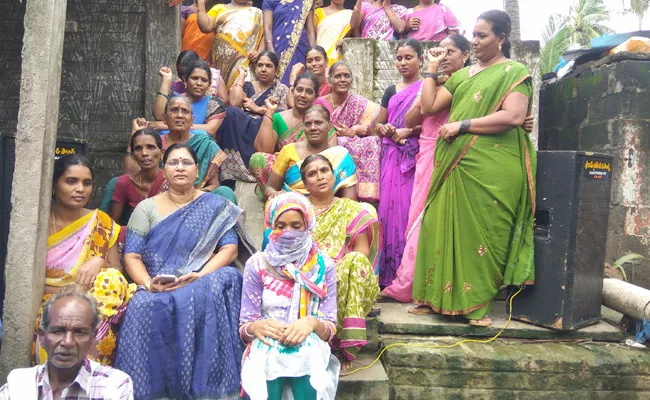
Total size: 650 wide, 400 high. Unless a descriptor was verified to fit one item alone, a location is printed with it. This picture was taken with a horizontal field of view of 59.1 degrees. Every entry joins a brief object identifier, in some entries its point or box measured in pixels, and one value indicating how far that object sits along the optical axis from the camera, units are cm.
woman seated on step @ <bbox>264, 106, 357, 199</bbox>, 450
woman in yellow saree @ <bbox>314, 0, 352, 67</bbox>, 717
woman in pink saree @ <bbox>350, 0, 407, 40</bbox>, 696
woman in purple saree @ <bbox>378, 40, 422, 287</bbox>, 473
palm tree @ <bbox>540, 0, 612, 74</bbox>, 2641
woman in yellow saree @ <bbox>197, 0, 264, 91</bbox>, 670
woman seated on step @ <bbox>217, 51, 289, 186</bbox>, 569
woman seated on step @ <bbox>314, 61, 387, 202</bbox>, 487
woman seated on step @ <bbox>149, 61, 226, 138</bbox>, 537
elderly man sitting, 230
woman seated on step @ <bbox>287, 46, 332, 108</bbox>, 574
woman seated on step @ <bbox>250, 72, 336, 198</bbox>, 521
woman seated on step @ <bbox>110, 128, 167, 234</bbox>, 446
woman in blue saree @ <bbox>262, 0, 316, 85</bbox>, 695
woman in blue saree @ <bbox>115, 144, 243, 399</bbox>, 318
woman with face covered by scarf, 292
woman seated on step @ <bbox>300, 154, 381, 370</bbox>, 348
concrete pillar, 312
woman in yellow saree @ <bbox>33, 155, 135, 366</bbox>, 324
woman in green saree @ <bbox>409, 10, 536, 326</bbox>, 393
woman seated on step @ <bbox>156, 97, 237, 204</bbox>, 476
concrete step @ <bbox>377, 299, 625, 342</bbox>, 396
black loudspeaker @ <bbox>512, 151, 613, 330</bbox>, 385
